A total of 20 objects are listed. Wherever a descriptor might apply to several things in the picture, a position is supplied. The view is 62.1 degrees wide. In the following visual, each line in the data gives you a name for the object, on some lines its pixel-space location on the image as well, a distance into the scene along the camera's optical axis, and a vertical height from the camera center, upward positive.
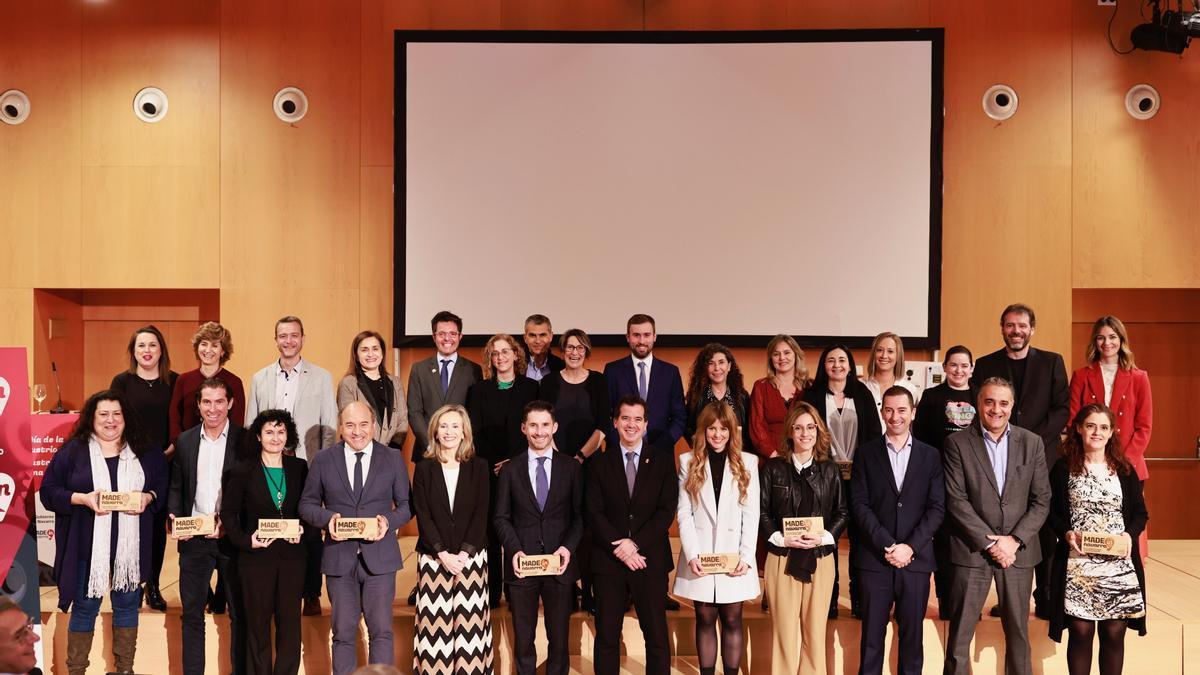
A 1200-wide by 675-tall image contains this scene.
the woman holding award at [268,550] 4.28 -0.98
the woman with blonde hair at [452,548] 4.32 -0.97
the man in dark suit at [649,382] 5.11 -0.30
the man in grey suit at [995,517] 4.26 -0.82
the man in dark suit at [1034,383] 5.02 -0.29
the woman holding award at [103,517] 4.34 -0.86
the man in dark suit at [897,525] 4.28 -0.86
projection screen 6.80 +0.94
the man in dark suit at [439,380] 5.07 -0.29
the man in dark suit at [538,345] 5.22 -0.11
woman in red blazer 5.19 -0.31
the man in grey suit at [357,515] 4.28 -0.88
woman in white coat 4.33 -0.88
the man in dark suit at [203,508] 4.39 -0.82
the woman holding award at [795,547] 4.35 -0.92
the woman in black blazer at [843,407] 4.80 -0.40
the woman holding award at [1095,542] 4.18 -0.91
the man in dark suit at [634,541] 4.36 -0.95
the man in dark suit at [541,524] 4.38 -0.88
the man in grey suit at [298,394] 4.99 -0.35
